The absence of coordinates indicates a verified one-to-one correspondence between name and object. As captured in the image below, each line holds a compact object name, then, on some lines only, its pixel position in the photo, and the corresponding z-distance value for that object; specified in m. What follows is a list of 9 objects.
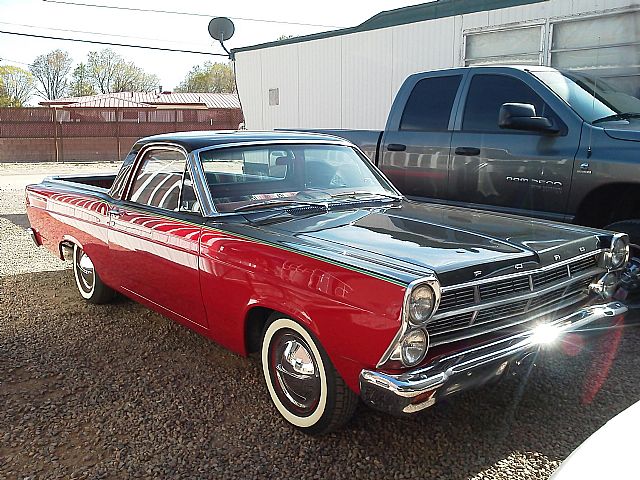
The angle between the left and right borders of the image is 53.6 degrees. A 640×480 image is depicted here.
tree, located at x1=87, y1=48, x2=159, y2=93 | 65.19
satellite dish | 16.34
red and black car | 2.74
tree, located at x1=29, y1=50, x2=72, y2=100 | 64.78
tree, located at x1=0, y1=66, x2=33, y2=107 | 56.21
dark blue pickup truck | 4.80
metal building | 7.97
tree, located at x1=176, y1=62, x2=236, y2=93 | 67.25
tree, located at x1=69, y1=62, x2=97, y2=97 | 64.44
